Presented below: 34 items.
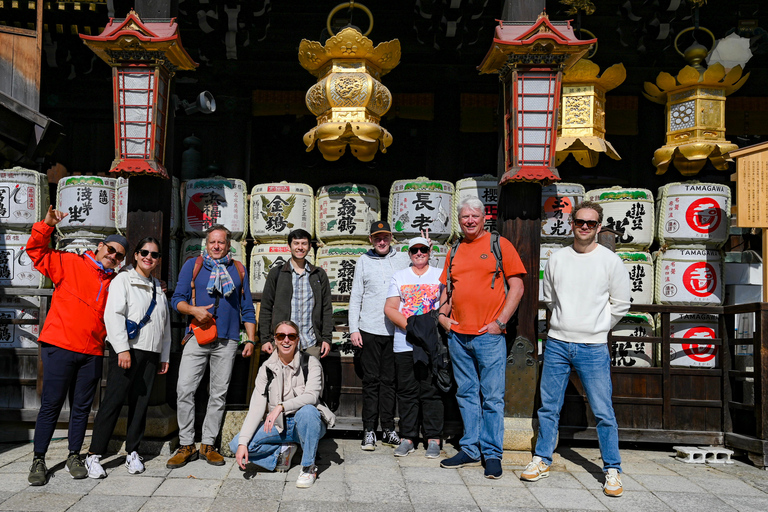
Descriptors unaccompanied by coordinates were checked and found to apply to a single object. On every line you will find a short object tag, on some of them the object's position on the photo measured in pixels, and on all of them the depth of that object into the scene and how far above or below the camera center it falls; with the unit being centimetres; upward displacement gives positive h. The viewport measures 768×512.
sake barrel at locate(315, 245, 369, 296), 657 +0
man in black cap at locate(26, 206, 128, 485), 469 -58
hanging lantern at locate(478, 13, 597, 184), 554 +154
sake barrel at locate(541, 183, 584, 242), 663 +60
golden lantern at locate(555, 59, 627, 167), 673 +175
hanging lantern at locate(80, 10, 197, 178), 564 +156
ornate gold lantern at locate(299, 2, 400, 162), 629 +176
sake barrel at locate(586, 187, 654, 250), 660 +56
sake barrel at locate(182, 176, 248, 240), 662 +62
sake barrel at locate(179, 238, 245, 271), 662 +16
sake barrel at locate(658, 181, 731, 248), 651 +57
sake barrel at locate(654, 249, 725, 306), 654 -9
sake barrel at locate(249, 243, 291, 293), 660 +5
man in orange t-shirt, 500 -50
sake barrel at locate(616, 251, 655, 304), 656 -6
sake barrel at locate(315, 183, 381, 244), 659 +56
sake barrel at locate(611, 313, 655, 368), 637 -78
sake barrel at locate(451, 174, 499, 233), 659 +78
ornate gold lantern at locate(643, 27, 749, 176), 685 +176
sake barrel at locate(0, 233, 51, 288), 665 -5
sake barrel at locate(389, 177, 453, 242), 655 +60
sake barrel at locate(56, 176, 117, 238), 664 +61
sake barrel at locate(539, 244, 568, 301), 664 +18
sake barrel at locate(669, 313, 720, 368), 621 -69
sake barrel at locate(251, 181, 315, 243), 660 +57
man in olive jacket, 549 -32
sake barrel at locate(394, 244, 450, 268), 650 +13
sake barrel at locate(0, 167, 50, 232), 663 +66
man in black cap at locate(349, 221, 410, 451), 565 -66
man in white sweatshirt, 470 -41
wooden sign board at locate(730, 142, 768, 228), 602 +80
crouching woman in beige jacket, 469 -112
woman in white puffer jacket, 477 -70
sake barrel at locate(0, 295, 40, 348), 659 -64
